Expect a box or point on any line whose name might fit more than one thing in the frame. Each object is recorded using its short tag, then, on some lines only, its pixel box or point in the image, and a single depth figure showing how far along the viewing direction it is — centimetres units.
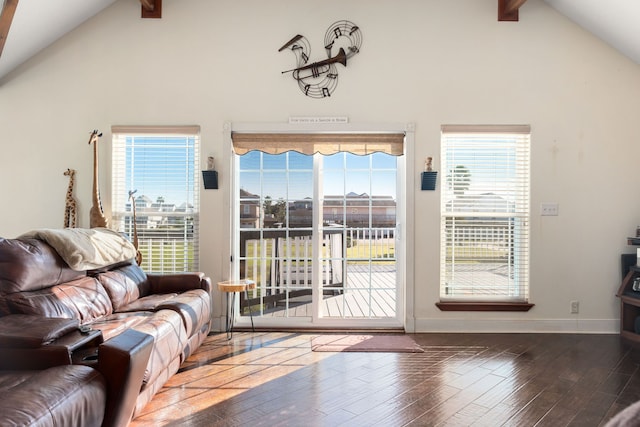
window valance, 397
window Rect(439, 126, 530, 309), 400
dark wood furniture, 372
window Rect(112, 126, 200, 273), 400
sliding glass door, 412
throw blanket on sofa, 266
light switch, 395
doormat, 341
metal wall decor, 396
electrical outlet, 394
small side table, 357
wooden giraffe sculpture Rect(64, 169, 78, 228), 386
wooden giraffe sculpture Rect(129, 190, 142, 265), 384
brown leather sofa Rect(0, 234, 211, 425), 182
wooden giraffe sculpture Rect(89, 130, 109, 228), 373
